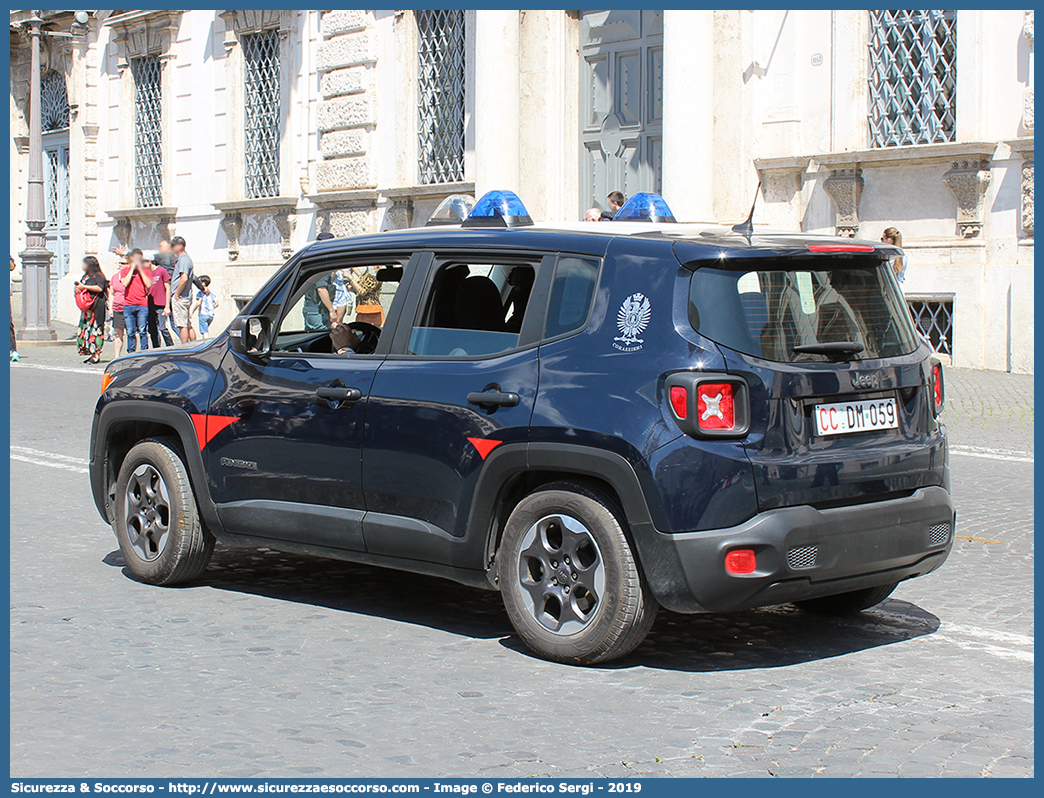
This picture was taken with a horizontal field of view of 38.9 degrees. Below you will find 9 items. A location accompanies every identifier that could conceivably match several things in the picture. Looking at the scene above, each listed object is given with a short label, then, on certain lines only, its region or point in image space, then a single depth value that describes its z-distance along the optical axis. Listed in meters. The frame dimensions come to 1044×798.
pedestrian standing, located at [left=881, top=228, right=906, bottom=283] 16.34
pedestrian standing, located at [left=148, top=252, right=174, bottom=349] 21.16
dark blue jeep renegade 5.01
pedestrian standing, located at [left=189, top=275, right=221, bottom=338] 22.03
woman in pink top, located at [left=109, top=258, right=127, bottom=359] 21.00
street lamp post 26.48
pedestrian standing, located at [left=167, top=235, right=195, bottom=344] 21.61
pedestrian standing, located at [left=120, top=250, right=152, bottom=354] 20.84
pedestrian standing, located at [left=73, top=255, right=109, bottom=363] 22.83
